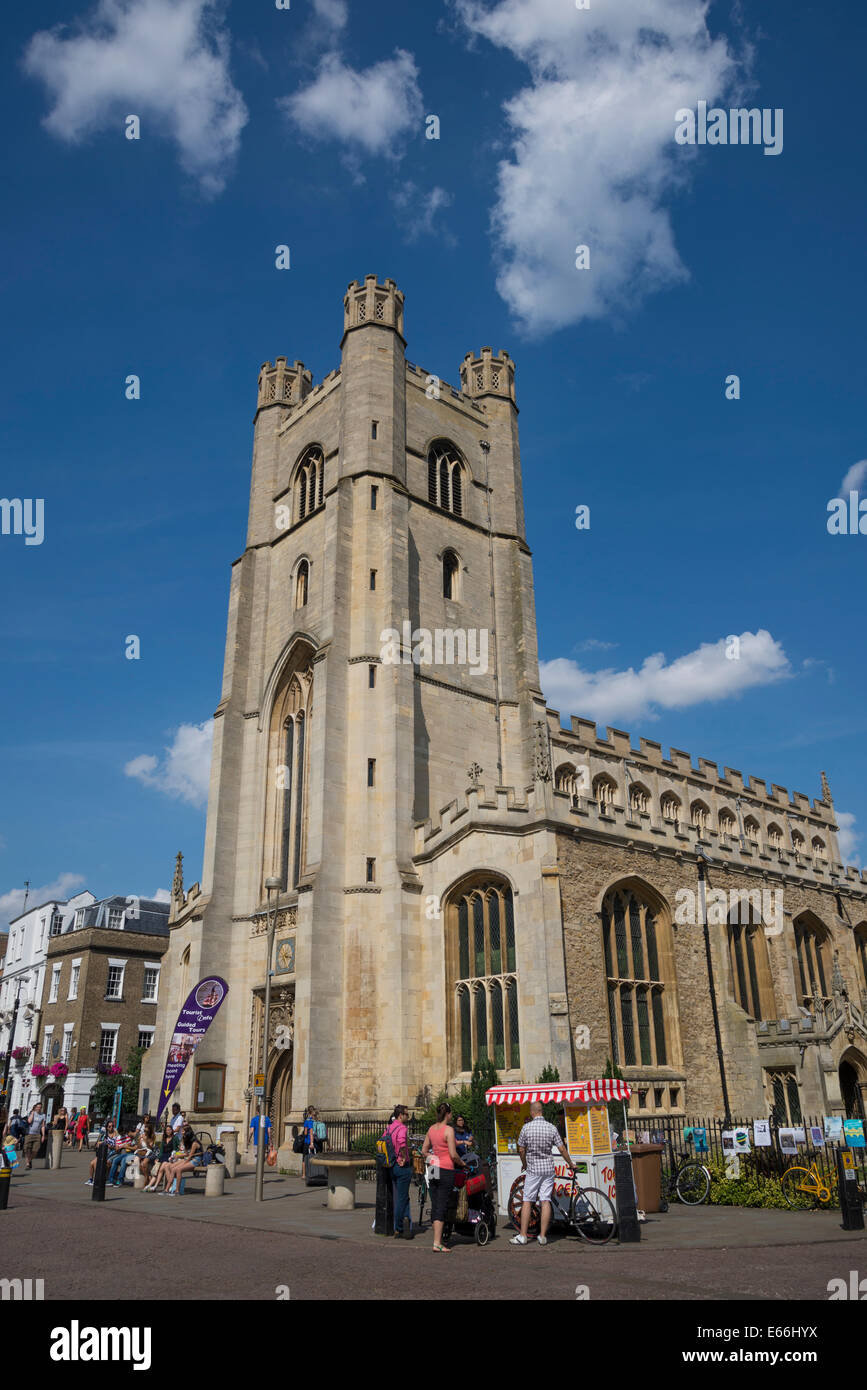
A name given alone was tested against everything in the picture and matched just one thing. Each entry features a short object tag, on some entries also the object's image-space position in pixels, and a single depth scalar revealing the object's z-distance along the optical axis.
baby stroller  11.86
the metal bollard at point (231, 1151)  22.28
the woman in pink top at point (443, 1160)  11.26
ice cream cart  13.33
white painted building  48.50
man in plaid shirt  11.34
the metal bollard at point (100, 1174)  17.42
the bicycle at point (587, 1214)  11.91
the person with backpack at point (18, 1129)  28.19
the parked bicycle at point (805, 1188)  14.95
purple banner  21.19
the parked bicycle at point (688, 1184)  16.33
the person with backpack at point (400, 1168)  12.33
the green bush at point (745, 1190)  15.68
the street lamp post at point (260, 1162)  16.40
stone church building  24.11
